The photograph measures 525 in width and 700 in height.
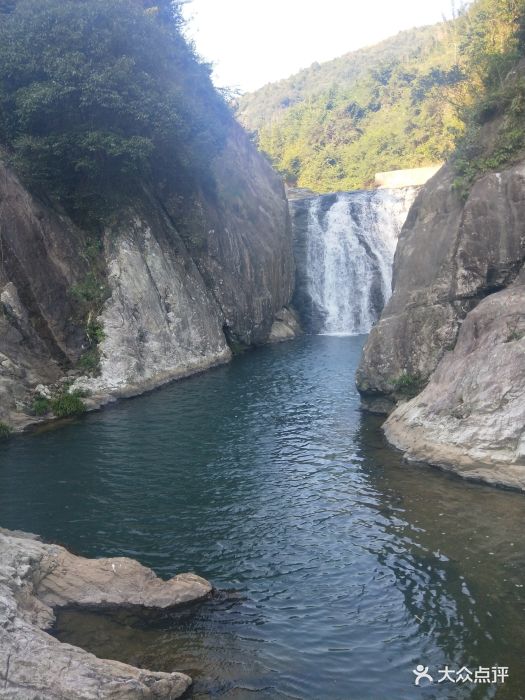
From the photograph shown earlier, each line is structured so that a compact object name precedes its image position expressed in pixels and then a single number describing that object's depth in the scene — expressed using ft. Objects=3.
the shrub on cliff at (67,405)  77.10
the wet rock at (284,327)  142.74
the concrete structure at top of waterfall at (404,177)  220.08
